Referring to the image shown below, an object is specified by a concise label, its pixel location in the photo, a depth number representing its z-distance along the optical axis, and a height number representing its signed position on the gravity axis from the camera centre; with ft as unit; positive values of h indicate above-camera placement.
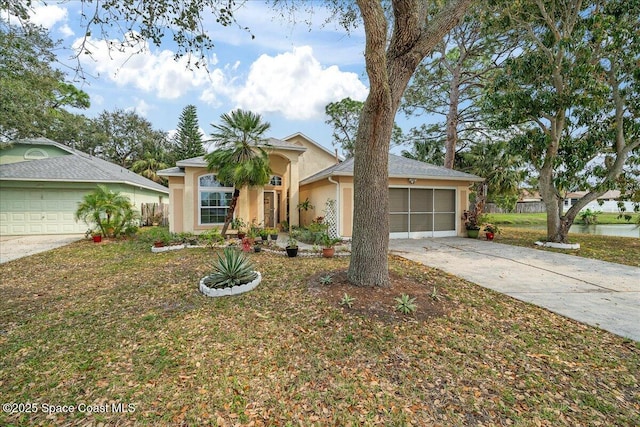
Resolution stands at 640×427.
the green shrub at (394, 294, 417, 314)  12.91 -4.41
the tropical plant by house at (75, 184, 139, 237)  34.83 +0.01
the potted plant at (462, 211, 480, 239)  39.90 -1.81
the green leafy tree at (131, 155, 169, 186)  87.25 +14.61
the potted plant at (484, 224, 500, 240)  38.35 -2.85
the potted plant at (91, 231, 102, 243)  36.06 -3.22
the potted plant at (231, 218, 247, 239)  37.35 -1.92
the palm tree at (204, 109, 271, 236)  32.35 +7.24
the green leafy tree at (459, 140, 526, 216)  53.54 +7.86
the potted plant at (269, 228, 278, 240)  35.39 -2.84
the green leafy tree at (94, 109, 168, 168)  102.27 +28.12
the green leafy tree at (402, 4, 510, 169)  49.08 +25.67
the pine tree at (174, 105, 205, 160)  106.83 +29.32
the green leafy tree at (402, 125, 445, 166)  69.23 +16.68
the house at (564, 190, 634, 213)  120.49 +2.23
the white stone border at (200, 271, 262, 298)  16.17 -4.60
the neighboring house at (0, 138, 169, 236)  43.16 +3.54
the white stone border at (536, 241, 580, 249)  32.27 -4.05
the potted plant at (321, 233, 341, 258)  26.25 -3.48
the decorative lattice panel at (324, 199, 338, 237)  36.11 -0.87
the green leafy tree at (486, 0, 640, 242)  28.19 +12.73
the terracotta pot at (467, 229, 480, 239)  39.78 -3.13
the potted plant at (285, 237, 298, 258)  26.28 -3.61
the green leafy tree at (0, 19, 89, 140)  26.88 +17.11
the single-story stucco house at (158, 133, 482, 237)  36.81 +1.95
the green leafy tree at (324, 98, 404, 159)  80.89 +27.38
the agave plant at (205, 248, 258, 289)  16.76 -3.75
